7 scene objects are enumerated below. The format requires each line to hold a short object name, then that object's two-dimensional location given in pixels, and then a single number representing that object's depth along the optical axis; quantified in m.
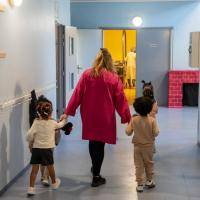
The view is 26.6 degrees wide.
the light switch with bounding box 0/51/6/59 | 3.86
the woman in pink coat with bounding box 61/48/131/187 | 4.36
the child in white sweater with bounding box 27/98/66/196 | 4.03
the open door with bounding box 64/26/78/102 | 8.65
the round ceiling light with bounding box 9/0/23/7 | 4.27
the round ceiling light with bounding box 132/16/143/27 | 11.18
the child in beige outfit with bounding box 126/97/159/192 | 4.13
